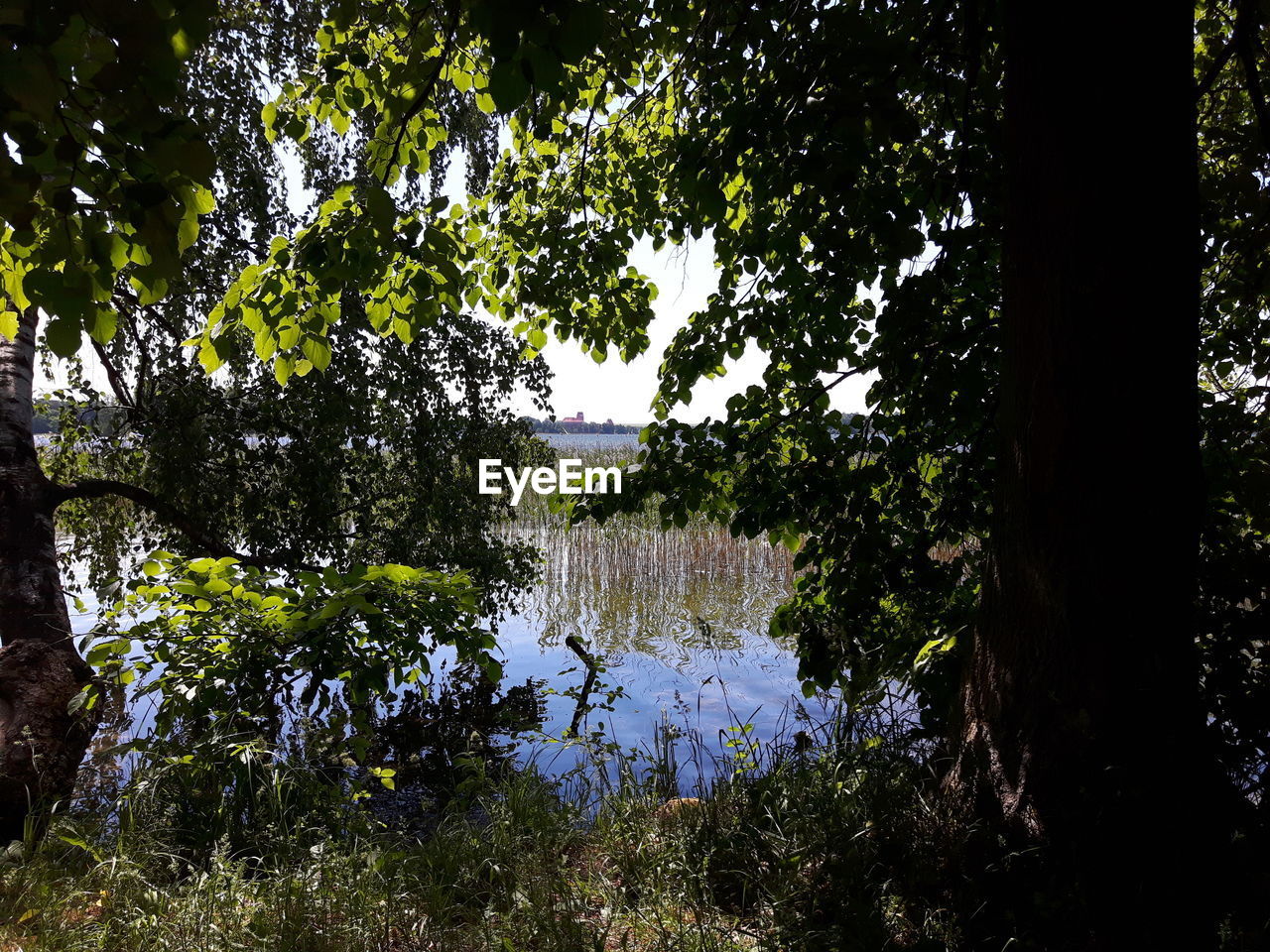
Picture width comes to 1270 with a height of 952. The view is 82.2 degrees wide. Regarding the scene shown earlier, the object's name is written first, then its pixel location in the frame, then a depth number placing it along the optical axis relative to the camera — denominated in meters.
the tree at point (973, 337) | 1.78
